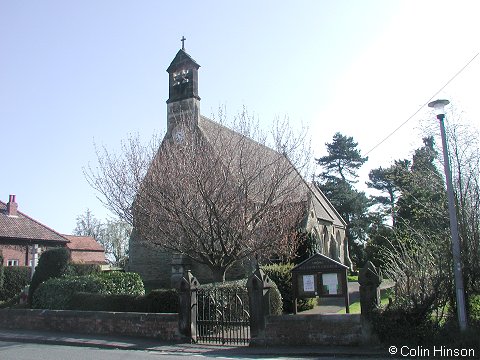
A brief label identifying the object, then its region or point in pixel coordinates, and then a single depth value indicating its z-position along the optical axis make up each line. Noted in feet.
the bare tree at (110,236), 233.55
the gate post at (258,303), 37.68
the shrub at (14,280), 89.40
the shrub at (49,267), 60.13
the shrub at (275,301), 50.31
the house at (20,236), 104.53
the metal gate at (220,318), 39.92
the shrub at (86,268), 85.76
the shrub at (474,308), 34.53
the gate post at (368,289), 35.17
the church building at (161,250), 64.23
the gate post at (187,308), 40.22
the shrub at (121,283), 56.44
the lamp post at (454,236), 32.01
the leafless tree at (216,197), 49.78
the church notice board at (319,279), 40.40
